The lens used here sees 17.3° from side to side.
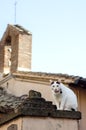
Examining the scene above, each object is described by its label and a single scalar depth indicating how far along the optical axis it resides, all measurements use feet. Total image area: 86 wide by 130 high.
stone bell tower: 38.62
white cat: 17.79
